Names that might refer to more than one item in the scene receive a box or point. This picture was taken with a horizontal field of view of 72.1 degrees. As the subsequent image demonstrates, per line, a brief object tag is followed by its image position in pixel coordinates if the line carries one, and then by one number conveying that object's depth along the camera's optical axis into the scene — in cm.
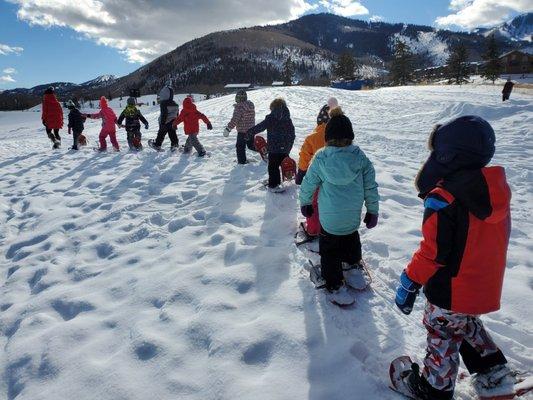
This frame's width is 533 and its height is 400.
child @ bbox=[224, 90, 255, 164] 866
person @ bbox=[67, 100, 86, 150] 1150
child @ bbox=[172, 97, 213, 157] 979
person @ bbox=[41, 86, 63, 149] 1229
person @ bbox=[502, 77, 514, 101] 1906
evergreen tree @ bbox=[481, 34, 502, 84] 5647
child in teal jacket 350
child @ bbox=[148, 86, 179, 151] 1064
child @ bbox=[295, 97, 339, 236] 482
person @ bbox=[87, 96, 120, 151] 1095
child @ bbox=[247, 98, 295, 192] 670
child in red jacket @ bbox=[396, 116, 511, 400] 215
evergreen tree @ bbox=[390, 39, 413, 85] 6391
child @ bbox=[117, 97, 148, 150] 1111
